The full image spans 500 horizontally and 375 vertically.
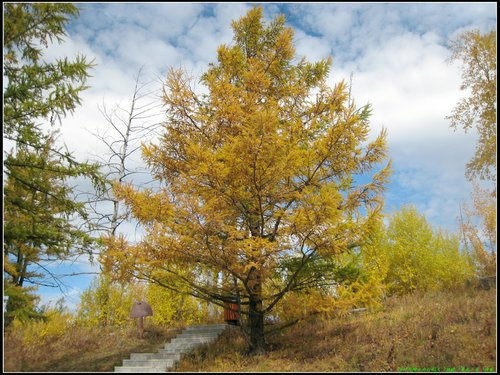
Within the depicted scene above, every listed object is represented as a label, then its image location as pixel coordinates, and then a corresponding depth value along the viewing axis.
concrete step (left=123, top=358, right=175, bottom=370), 11.53
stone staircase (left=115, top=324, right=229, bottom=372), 11.41
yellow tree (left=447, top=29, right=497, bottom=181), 15.60
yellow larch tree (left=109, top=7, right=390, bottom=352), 9.79
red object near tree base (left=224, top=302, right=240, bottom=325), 14.86
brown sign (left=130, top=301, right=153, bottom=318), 14.44
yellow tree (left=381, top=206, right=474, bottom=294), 21.08
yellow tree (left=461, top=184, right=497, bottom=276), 20.44
